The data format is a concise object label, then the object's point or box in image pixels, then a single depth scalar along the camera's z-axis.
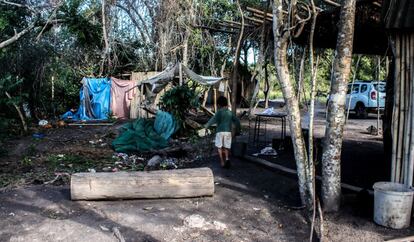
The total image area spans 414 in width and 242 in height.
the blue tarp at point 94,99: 21.64
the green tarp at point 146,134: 12.40
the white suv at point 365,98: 21.39
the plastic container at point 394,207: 5.50
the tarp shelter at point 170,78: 15.56
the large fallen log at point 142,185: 6.67
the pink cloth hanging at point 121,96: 22.00
